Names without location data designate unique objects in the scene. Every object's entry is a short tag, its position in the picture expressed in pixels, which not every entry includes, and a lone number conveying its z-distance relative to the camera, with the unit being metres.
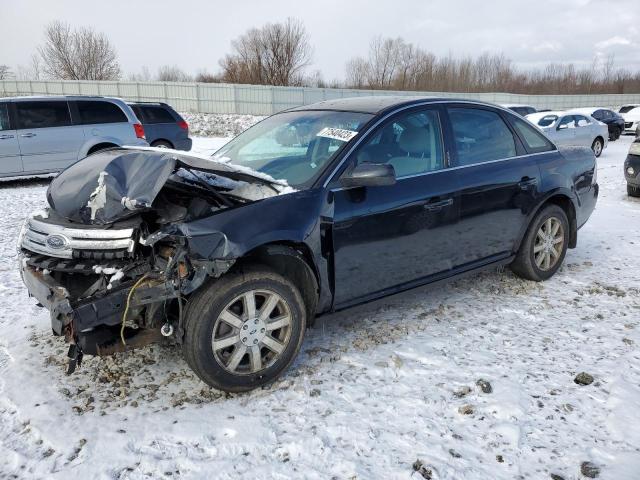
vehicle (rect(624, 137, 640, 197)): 8.95
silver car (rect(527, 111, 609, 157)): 16.03
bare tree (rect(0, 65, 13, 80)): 45.41
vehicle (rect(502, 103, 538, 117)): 19.74
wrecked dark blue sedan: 2.88
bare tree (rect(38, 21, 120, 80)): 43.78
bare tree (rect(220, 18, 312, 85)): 46.62
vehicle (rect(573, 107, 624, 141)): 23.06
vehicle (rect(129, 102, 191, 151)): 13.34
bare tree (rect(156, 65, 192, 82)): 52.95
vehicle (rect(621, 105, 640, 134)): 26.45
